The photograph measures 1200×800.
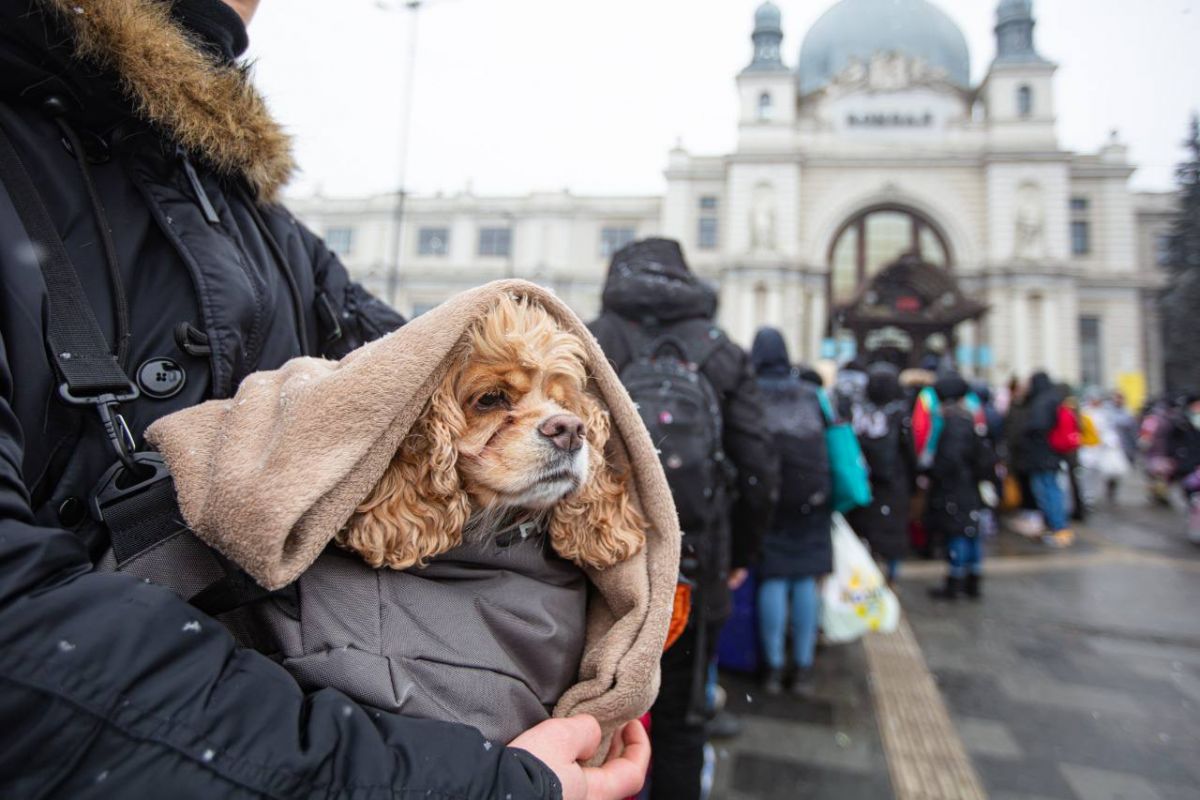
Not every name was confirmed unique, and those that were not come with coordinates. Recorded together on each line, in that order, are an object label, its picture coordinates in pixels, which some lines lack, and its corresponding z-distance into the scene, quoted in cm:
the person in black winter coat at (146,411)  68
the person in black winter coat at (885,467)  574
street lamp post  1021
